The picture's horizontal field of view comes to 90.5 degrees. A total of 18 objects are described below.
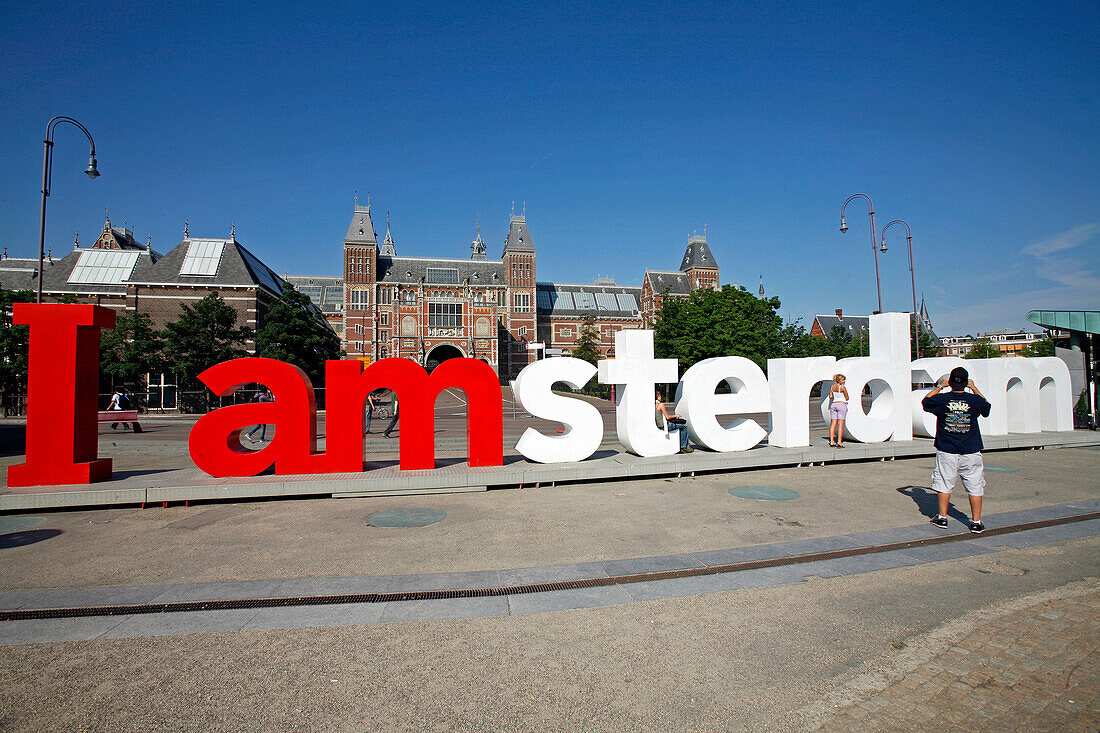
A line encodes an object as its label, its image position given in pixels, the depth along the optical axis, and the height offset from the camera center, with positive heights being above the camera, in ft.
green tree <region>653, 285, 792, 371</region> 143.43 +16.52
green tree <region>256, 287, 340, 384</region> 116.16 +13.04
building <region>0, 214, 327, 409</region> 129.29 +28.94
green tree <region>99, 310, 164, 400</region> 107.45 +10.01
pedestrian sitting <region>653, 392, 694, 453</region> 40.01 -2.75
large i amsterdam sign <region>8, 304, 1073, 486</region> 30.96 -0.79
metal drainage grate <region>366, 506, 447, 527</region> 25.26 -6.01
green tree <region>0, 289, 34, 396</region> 104.32 +9.82
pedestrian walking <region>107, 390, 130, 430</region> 78.07 -0.74
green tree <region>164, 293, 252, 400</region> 111.45 +12.37
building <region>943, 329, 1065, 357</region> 411.91 +40.20
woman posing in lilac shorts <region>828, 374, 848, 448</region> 41.57 -1.87
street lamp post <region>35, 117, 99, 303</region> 51.16 +22.07
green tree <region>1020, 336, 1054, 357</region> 163.73 +10.92
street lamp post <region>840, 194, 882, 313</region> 78.47 +23.08
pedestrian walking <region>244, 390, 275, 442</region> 57.78 -4.02
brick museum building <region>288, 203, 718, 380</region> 214.28 +37.47
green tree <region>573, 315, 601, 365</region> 220.84 +20.14
